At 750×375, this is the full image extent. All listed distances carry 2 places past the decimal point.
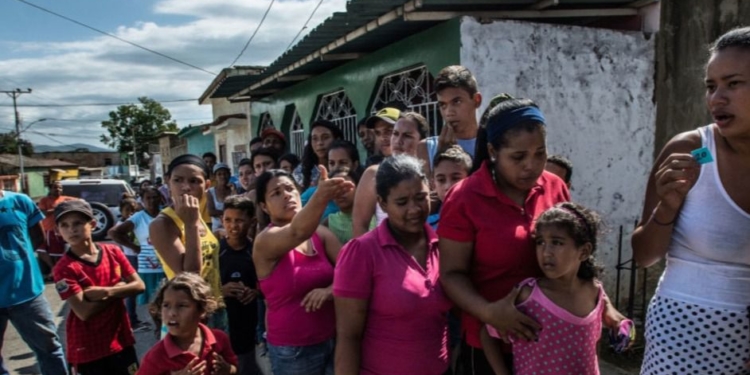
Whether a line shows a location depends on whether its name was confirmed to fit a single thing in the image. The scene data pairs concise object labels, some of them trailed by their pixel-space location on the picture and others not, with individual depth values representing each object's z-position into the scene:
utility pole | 31.99
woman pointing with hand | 2.36
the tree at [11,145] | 53.94
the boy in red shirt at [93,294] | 3.15
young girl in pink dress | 1.77
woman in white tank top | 1.55
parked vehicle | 11.14
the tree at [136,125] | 52.66
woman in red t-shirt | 1.83
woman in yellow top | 2.79
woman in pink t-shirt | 1.90
